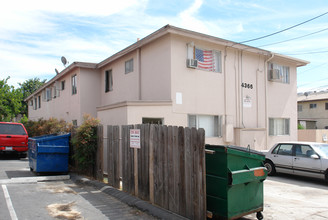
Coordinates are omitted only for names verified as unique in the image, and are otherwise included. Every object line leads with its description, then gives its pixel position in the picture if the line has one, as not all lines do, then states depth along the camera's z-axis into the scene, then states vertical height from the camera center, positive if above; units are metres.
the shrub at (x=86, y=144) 8.99 -0.78
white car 9.41 -1.45
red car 13.41 -0.87
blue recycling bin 9.22 -1.13
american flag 12.12 +2.59
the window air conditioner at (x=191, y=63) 11.40 +2.23
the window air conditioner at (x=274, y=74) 14.81 +2.29
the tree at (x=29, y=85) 49.84 +6.10
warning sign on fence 6.82 -0.46
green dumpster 4.93 -1.12
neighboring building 31.69 +1.02
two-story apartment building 11.13 +1.50
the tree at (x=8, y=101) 27.70 +1.86
